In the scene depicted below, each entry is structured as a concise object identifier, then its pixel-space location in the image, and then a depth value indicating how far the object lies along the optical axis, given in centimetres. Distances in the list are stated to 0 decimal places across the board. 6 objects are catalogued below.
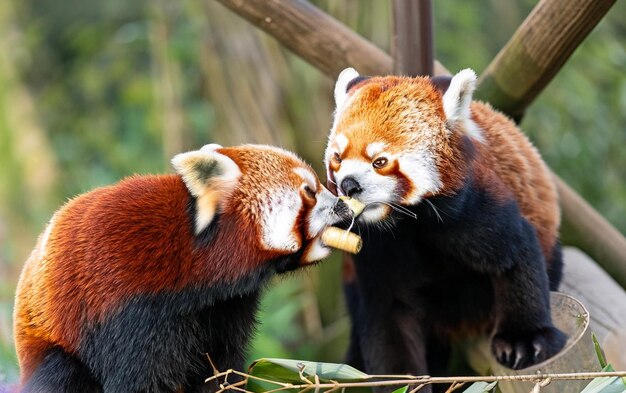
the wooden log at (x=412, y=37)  684
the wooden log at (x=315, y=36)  686
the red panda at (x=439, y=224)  543
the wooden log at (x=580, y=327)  543
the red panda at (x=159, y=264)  502
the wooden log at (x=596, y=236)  812
